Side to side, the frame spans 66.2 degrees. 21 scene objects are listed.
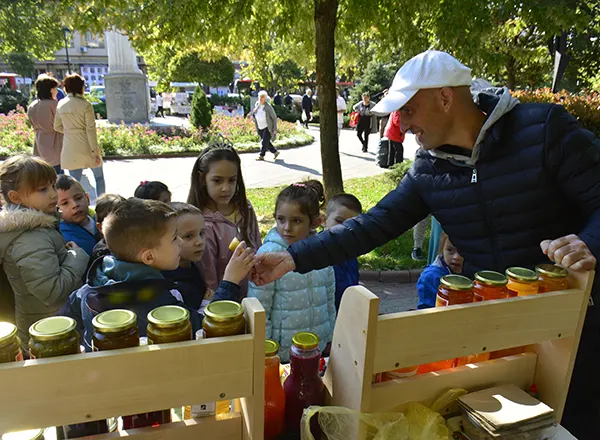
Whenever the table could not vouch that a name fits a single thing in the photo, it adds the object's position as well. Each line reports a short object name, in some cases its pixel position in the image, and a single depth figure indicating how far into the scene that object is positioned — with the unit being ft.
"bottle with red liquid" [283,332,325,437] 4.41
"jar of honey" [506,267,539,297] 4.69
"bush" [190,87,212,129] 53.57
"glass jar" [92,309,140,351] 3.38
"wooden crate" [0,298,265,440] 3.08
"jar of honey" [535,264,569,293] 4.73
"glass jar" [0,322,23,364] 3.14
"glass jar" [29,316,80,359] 3.24
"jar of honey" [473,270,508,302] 4.64
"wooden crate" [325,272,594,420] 3.86
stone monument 52.06
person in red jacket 20.21
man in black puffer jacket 5.88
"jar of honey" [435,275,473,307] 4.58
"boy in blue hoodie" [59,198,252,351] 5.54
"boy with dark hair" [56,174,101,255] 10.53
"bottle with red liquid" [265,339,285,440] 4.20
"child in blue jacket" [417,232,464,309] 7.98
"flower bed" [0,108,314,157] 43.27
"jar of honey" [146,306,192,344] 3.47
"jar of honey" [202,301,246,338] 3.55
